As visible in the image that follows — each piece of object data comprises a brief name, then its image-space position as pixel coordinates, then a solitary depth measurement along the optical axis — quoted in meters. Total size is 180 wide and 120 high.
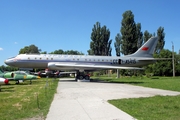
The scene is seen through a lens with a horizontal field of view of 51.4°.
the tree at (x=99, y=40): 55.96
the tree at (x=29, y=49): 77.21
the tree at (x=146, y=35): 63.03
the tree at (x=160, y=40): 59.91
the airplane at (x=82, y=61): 26.12
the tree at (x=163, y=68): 48.38
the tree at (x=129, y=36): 44.22
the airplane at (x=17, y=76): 21.06
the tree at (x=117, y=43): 70.74
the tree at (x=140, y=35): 56.78
